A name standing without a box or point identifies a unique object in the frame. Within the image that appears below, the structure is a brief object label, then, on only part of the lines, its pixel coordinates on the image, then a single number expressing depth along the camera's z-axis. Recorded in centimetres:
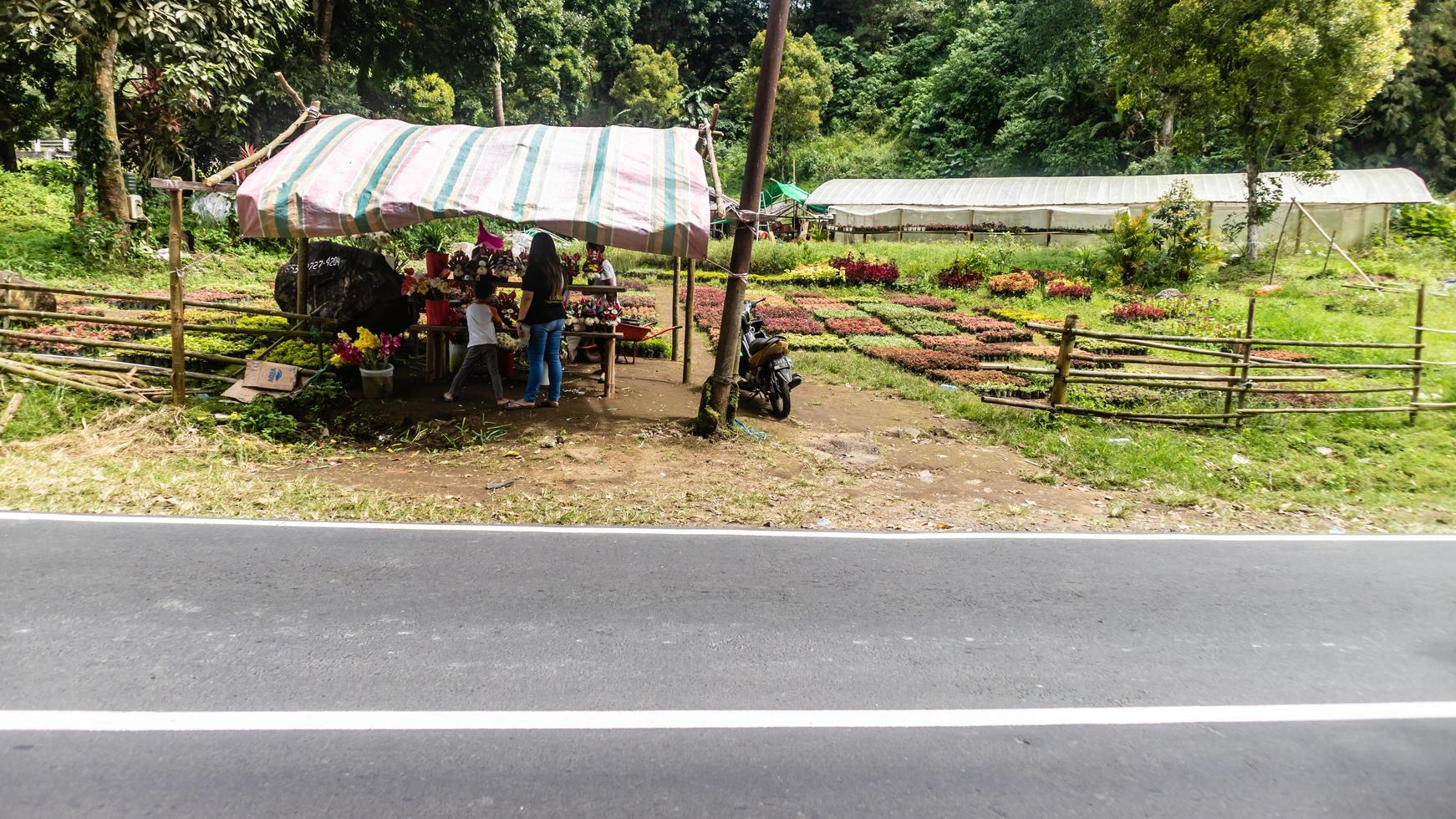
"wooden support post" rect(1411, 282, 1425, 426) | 1075
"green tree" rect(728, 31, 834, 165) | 4125
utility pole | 875
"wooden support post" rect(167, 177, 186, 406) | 806
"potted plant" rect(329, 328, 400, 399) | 942
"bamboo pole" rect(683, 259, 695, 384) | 1091
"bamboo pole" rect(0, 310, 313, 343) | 848
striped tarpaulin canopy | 839
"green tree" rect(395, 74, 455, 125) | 3347
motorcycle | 1002
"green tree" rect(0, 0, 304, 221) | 1458
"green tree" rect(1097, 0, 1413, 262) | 1906
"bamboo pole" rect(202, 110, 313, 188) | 838
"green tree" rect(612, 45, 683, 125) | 4819
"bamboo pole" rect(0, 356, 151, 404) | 831
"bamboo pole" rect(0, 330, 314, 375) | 866
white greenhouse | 2502
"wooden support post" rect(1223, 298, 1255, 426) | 1026
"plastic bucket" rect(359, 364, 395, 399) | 954
